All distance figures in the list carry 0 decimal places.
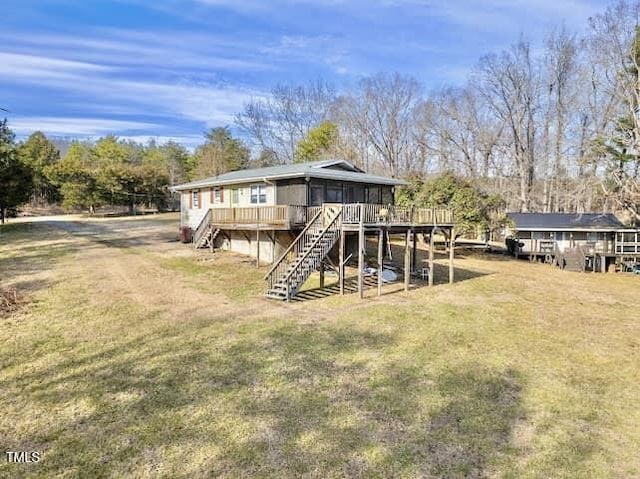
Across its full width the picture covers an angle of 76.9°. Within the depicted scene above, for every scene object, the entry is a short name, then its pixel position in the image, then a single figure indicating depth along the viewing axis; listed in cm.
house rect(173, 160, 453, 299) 1423
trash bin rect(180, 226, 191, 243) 2503
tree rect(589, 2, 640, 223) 2350
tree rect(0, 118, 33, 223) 2892
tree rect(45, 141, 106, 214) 4275
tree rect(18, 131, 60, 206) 4797
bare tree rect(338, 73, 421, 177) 4234
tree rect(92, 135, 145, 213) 4434
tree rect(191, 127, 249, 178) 4975
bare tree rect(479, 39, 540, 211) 3922
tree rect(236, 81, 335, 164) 4916
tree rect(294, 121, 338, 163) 4416
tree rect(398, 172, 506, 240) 2577
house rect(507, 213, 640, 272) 2769
